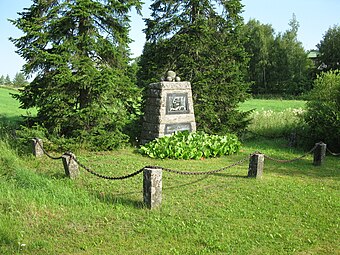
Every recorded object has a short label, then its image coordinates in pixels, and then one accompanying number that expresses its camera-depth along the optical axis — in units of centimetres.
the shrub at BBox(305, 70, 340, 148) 1259
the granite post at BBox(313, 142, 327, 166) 1052
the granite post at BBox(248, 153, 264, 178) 862
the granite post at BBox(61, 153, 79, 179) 814
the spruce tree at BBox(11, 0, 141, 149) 1070
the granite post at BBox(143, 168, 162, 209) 655
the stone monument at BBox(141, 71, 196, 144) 1212
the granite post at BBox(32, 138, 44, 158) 1009
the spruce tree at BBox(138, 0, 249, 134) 1388
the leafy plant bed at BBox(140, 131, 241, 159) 1088
